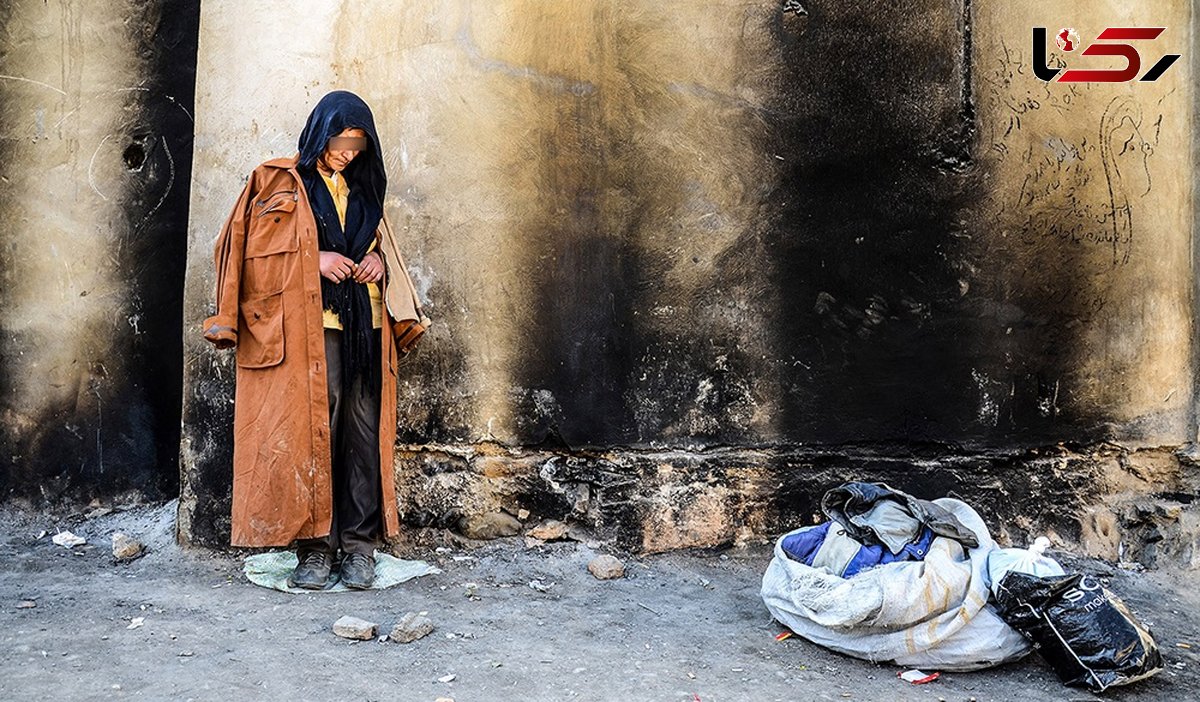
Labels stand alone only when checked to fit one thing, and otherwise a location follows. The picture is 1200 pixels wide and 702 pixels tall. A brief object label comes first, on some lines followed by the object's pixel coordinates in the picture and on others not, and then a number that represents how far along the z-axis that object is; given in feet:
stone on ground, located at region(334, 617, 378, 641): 10.91
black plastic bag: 10.00
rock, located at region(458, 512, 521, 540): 14.14
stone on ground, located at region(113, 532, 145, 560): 13.74
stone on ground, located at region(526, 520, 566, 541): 14.07
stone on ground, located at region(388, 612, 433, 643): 10.94
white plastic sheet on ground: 12.69
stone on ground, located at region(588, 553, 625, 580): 13.32
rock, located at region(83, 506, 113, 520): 15.12
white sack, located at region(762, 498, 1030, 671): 10.37
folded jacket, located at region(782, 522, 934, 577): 10.79
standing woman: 12.17
